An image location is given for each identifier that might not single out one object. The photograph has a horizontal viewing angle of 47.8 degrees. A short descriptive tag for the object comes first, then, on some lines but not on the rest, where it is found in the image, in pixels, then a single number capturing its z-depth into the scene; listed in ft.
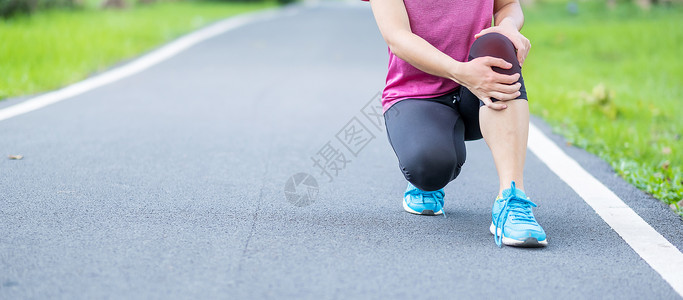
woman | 9.89
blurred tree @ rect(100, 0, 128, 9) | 52.49
